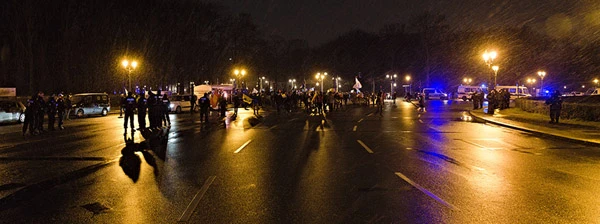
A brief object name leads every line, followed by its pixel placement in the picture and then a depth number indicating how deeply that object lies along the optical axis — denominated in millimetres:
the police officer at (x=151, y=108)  17047
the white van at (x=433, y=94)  73625
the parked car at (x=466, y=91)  68000
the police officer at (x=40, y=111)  18406
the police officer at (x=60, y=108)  21094
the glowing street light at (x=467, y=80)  87188
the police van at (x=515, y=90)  63975
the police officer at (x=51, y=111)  19453
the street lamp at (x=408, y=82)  84888
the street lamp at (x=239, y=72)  62538
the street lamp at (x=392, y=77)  78600
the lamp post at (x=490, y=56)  32375
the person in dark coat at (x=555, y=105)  21328
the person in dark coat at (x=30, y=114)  17830
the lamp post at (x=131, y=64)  36962
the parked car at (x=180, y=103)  36688
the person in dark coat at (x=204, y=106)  24467
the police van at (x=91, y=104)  30867
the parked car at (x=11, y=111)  24406
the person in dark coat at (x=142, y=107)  17328
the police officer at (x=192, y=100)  34741
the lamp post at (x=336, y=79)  83312
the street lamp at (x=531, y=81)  86938
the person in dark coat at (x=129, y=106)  17684
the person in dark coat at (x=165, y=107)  17823
